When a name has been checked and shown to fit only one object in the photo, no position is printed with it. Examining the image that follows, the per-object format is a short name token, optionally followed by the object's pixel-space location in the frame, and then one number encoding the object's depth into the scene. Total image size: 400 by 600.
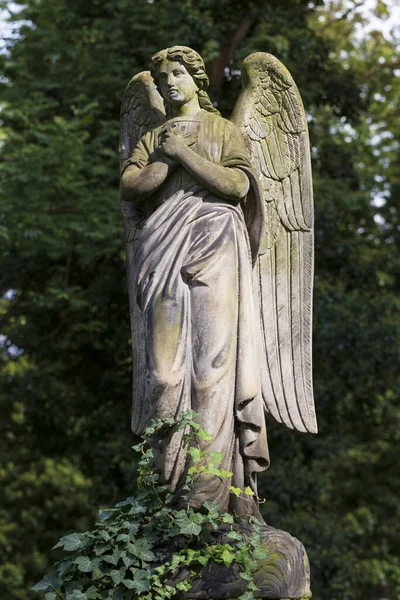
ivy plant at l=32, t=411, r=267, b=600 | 7.87
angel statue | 8.48
